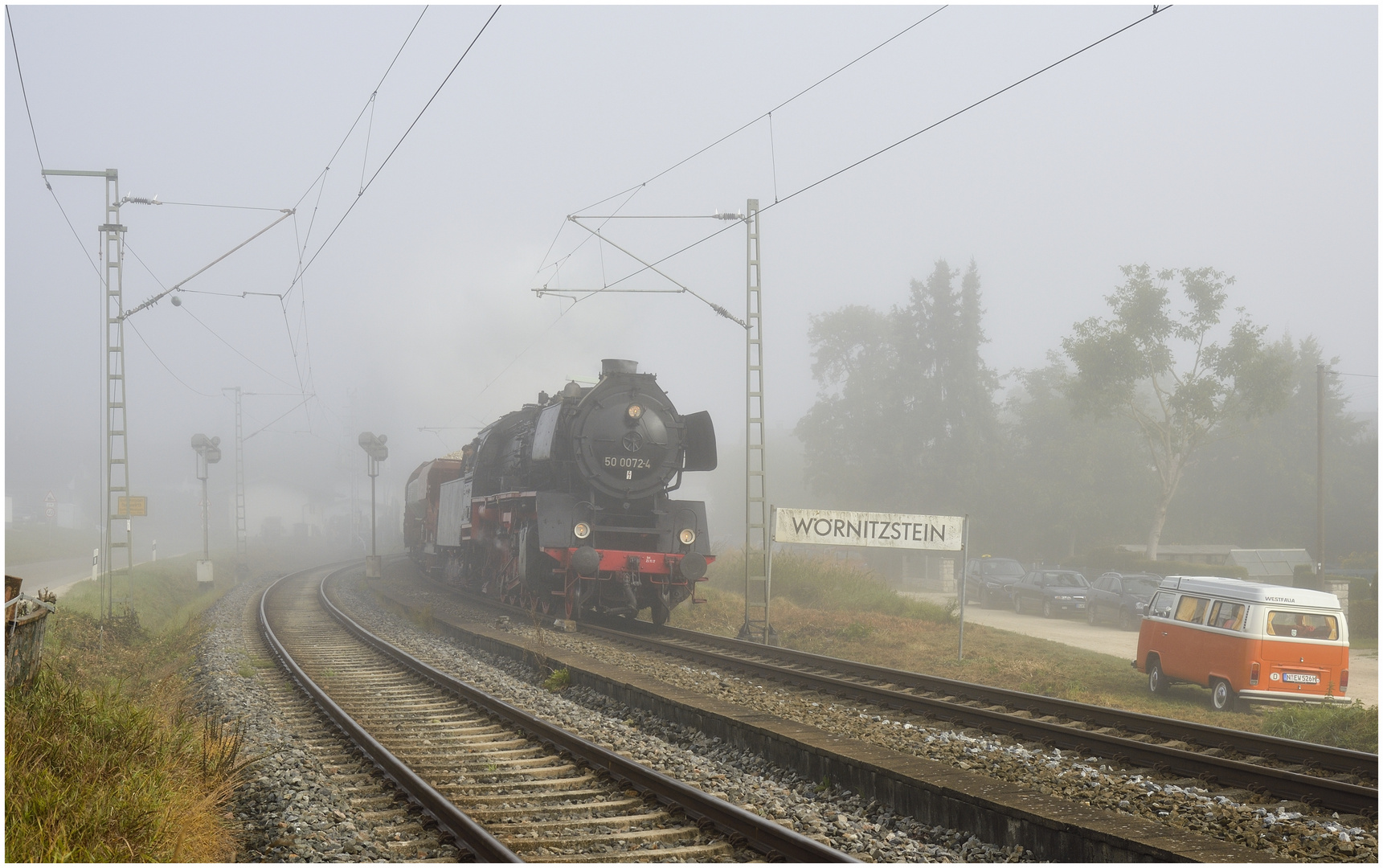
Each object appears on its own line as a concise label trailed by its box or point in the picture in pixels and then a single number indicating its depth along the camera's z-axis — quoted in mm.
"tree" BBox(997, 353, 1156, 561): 46938
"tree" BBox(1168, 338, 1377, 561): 45375
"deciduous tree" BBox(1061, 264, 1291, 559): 35969
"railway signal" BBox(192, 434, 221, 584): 31766
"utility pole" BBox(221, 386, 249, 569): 45750
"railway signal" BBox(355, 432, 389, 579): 35875
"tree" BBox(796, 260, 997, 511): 50875
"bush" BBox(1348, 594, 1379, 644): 24453
